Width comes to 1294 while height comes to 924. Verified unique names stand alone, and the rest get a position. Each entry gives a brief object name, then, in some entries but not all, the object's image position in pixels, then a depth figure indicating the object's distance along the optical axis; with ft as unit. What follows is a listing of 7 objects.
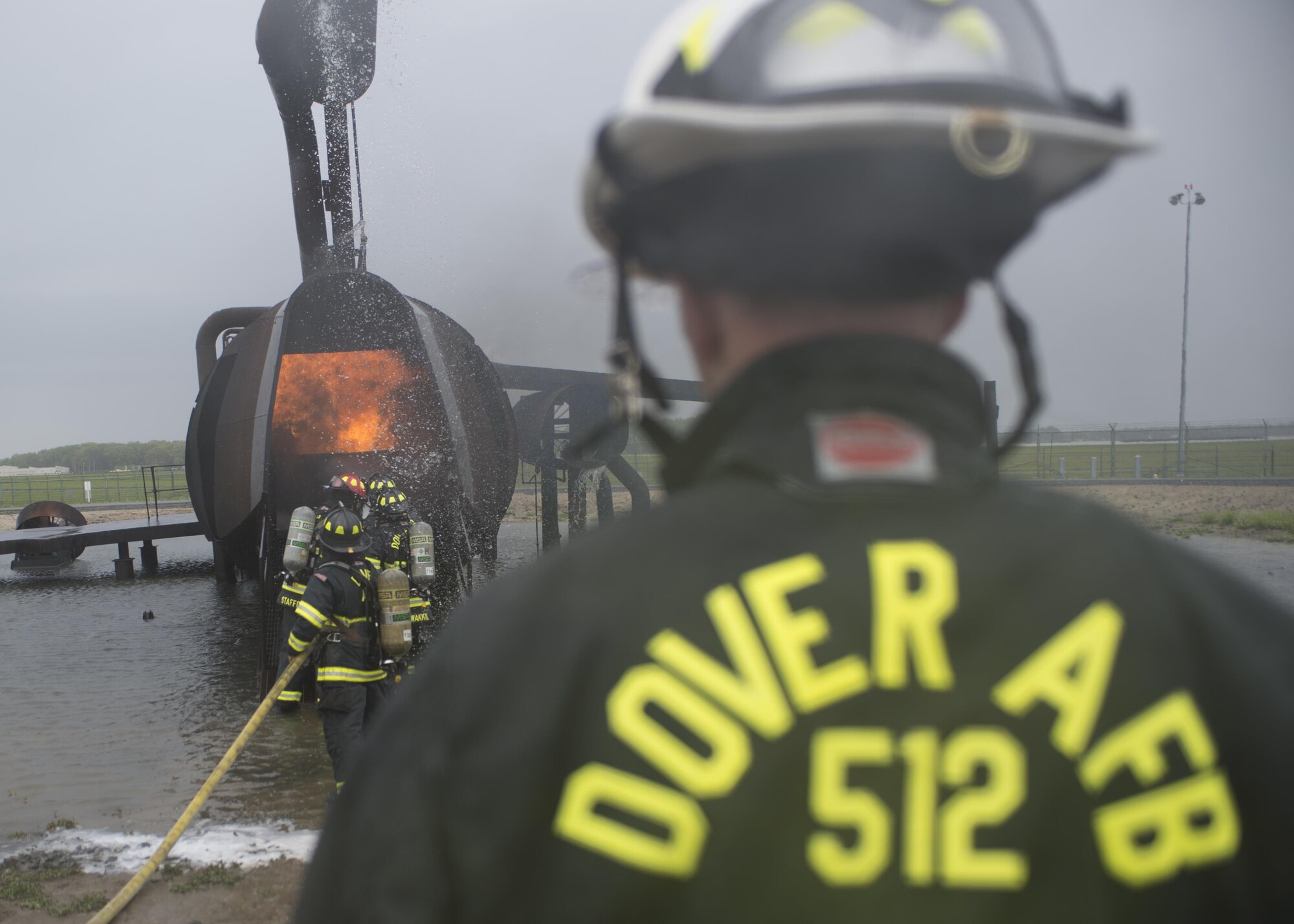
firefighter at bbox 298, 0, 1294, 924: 2.52
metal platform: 58.49
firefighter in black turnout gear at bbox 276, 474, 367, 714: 20.79
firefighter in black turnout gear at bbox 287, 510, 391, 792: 18.80
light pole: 84.89
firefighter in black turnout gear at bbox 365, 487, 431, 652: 22.56
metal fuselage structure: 32.73
